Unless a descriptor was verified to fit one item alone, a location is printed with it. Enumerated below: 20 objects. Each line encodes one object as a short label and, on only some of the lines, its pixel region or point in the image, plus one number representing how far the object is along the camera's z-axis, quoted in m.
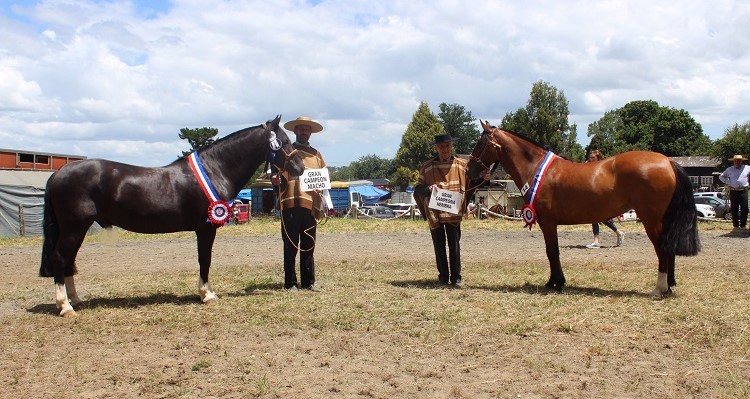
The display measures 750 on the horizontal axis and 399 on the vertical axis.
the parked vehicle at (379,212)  31.34
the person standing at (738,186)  16.62
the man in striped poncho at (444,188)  8.98
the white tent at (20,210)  22.25
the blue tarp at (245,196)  44.45
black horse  7.62
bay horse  7.76
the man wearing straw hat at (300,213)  8.78
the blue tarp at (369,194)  50.92
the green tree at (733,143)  54.28
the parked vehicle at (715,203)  27.41
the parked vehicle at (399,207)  36.02
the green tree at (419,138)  59.25
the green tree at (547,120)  52.94
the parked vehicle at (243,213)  29.30
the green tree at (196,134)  51.94
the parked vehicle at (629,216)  24.15
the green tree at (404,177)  56.75
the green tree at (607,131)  66.44
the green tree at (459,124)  92.12
